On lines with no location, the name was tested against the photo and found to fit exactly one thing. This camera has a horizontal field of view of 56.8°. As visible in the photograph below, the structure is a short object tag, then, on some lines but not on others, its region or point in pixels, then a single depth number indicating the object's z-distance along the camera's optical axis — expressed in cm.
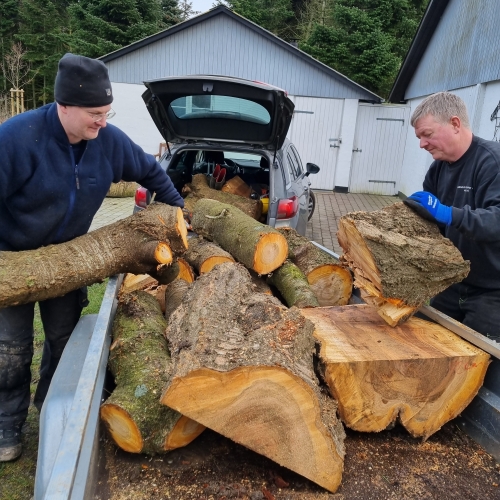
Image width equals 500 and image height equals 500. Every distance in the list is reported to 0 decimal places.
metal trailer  131
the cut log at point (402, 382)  207
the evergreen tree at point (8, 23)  2367
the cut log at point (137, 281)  328
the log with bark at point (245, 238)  338
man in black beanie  230
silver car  420
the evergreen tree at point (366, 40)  1641
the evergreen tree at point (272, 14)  2208
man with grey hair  236
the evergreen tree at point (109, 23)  1900
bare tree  2041
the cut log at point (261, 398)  170
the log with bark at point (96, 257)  235
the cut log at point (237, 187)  530
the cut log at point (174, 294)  300
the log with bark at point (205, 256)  346
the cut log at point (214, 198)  488
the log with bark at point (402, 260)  229
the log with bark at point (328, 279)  356
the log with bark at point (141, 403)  186
